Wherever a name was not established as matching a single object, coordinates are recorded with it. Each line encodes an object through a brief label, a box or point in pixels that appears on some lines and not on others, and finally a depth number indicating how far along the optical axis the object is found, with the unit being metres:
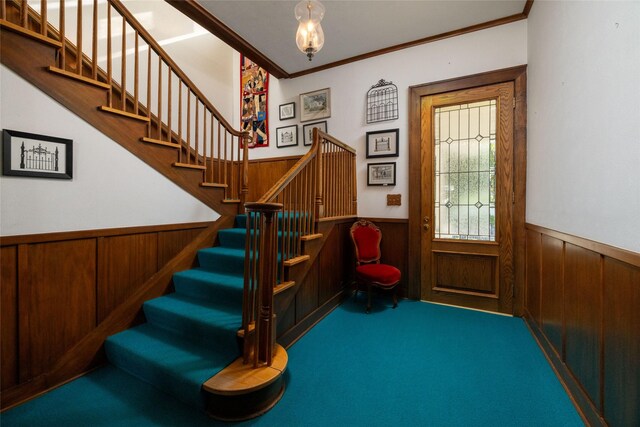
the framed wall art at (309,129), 3.90
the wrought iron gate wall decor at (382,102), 3.44
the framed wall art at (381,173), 3.43
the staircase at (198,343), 1.55
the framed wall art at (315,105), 3.90
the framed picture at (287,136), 4.16
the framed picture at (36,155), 1.55
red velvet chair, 2.95
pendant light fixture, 2.05
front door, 2.91
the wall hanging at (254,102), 4.43
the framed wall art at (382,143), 3.41
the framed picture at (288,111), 4.18
